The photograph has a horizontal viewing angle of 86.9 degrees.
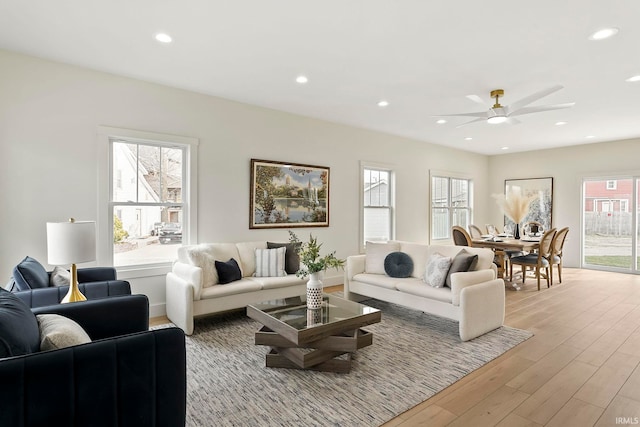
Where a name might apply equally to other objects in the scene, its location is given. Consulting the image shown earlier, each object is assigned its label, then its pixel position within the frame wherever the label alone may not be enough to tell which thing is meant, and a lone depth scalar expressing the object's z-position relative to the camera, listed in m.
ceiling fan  3.64
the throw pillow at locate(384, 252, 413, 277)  4.33
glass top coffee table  2.57
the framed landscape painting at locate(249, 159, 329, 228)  4.95
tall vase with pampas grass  6.35
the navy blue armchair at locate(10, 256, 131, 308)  2.51
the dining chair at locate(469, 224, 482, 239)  6.99
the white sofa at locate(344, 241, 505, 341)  3.43
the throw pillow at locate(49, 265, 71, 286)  2.84
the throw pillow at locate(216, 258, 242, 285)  3.92
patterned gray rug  2.19
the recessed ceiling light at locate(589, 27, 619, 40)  2.74
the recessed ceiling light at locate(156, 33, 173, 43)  2.94
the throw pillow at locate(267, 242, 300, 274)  4.53
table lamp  2.55
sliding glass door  7.05
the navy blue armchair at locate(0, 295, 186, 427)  1.25
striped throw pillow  4.34
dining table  5.43
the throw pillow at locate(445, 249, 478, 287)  3.69
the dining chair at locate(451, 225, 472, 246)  5.73
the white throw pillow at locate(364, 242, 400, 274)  4.59
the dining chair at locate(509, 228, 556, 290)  5.53
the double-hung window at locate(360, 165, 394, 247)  6.43
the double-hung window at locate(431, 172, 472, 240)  7.74
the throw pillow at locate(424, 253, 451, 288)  3.78
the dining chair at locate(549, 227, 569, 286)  5.80
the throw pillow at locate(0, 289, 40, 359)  1.35
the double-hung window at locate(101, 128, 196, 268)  3.92
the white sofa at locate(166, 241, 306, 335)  3.56
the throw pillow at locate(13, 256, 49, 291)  2.56
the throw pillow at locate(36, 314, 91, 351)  1.52
